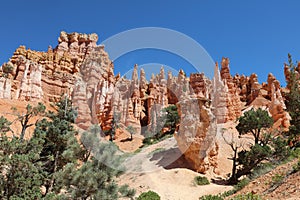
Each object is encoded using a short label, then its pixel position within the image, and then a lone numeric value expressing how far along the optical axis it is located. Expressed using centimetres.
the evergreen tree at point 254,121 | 2155
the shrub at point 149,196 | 1449
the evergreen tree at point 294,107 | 2241
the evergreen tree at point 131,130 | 4114
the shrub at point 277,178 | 961
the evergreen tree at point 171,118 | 3909
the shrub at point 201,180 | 1842
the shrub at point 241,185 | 1236
